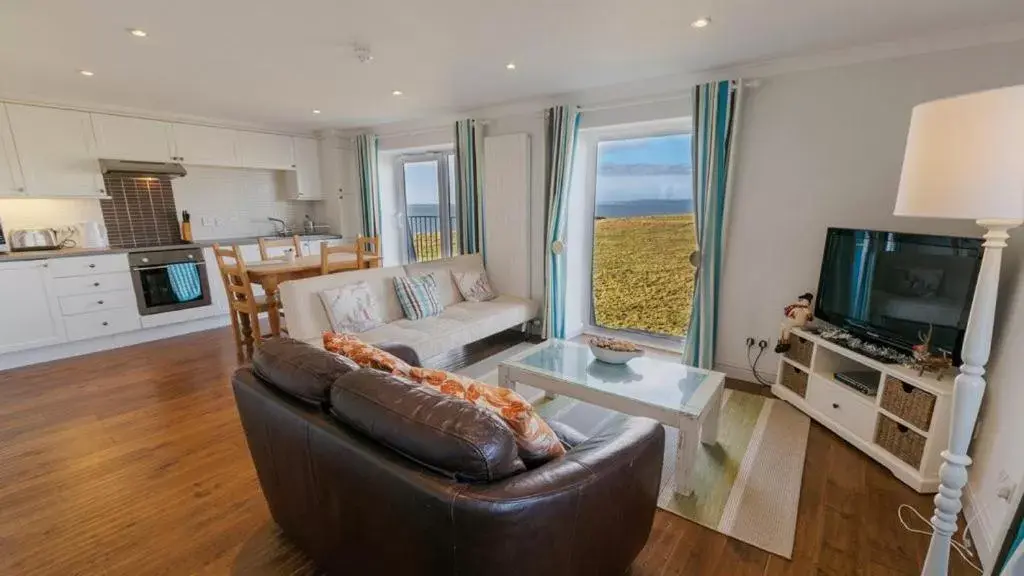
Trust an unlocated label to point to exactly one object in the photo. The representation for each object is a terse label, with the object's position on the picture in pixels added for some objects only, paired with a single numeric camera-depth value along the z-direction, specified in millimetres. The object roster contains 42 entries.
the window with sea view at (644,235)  3822
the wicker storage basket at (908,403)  2012
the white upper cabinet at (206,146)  4586
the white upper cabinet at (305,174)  5629
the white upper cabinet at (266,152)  5074
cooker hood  4172
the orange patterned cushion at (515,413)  1211
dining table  3664
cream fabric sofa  3025
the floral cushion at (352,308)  3072
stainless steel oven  4195
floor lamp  1104
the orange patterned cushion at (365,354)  1602
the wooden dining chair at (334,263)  3816
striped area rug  1837
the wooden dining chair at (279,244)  4367
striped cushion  3520
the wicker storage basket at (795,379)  2806
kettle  4168
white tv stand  2000
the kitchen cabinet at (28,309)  3523
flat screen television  2068
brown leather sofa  972
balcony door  5207
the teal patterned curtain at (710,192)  3045
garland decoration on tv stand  2252
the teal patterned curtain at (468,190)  4391
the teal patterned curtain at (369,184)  5390
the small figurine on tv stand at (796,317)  2799
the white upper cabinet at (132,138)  4105
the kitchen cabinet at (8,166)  3617
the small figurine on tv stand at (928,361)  2070
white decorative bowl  2516
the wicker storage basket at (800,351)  2732
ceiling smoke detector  2570
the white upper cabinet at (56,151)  3723
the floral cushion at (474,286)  4117
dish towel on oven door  4383
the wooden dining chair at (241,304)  3631
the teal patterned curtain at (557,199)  3789
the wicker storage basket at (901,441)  2061
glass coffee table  1996
